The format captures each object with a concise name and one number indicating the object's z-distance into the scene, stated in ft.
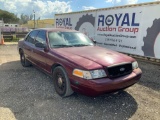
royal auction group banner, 17.13
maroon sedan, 7.85
